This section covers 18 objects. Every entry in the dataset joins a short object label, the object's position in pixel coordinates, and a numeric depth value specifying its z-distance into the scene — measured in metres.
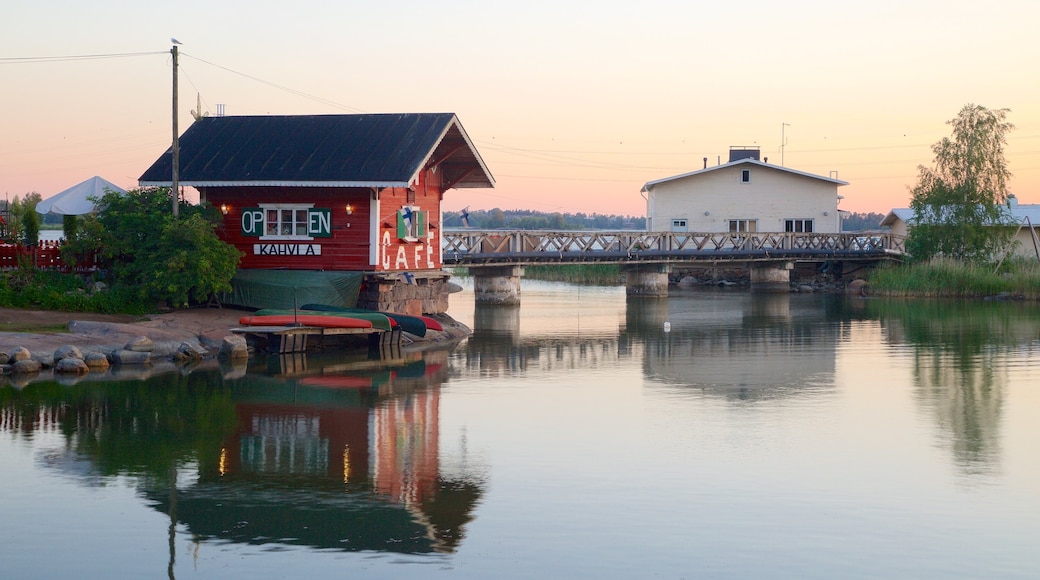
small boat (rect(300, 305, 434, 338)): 27.98
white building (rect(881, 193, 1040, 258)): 50.64
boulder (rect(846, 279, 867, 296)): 49.97
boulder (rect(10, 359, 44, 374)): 21.83
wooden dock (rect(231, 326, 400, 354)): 25.41
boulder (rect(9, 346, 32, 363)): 21.98
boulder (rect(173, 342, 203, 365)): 24.05
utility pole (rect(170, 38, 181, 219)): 27.61
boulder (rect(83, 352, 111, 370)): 22.78
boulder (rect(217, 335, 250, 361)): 24.78
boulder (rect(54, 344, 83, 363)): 22.30
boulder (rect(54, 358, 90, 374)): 22.00
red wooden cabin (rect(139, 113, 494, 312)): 28.81
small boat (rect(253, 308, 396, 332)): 26.52
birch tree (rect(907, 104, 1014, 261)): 47.94
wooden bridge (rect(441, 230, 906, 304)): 39.84
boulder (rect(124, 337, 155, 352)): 23.58
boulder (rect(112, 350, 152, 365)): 23.30
